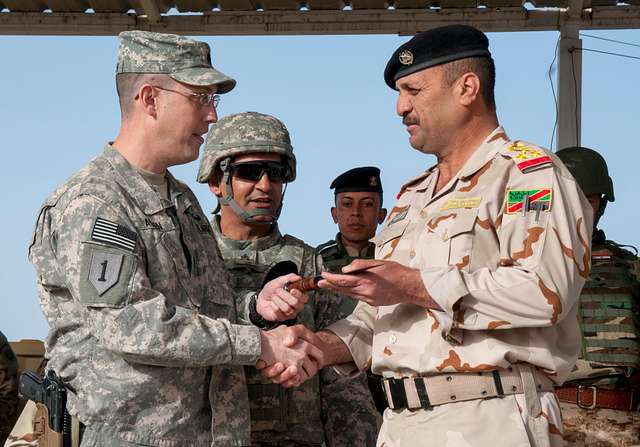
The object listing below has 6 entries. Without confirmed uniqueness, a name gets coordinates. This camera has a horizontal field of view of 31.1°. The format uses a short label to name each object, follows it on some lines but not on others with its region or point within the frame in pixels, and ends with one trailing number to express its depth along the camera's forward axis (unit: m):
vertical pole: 8.56
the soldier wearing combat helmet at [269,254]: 5.53
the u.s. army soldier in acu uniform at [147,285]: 4.32
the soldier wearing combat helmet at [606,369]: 6.67
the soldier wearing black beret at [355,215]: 8.49
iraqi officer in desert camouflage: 4.18
